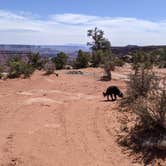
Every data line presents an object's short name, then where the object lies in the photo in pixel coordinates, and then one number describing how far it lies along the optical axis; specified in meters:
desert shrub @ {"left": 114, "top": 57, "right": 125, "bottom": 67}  23.80
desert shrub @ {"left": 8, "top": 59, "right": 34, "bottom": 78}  18.38
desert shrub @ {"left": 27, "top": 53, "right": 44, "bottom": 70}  25.73
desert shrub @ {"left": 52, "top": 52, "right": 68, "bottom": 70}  25.38
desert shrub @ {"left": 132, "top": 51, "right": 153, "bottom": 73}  25.23
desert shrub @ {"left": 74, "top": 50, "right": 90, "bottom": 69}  24.46
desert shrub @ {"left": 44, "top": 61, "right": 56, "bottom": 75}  19.03
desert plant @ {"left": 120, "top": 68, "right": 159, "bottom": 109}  10.22
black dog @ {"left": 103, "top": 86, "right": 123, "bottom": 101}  11.59
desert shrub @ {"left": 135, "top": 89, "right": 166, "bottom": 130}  7.11
